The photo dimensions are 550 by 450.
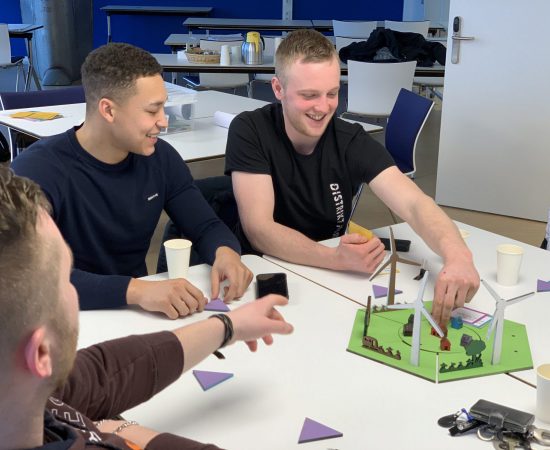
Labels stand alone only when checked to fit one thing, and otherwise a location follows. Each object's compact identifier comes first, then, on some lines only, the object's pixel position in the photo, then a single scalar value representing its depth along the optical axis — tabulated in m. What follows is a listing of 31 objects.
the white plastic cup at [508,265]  2.00
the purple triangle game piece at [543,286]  1.97
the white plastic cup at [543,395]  1.35
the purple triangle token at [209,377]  1.48
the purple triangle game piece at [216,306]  1.82
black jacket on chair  6.02
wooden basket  5.62
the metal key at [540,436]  1.30
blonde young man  2.22
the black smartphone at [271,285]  1.89
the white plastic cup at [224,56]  5.61
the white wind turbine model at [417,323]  1.53
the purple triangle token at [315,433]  1.31
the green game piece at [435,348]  1.54
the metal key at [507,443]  1.30
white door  4.36
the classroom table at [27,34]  7.52
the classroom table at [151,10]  9.88
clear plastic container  3.57
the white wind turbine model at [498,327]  1.56
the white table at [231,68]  5.57
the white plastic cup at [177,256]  1.95
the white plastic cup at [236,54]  5.73
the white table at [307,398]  1.32
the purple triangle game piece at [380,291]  1.93
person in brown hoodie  0.85
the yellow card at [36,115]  3.57
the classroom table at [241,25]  8.25
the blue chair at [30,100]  3.67
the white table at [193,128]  3.23
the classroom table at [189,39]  6.44
